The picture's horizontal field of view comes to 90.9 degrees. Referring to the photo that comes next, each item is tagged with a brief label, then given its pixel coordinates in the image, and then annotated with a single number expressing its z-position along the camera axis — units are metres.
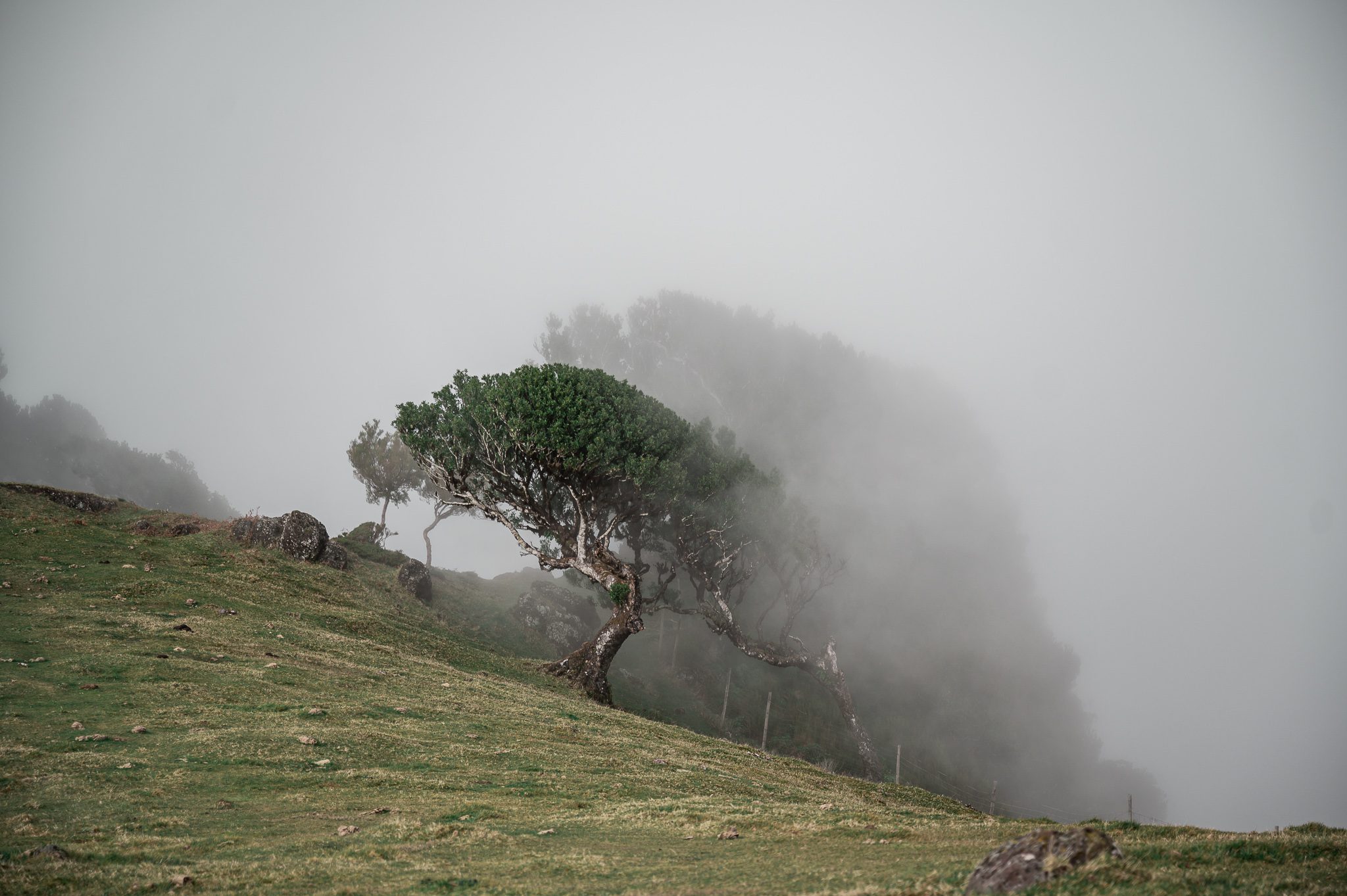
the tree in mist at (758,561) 41.31
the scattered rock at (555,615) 45.31
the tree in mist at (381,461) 56.47
